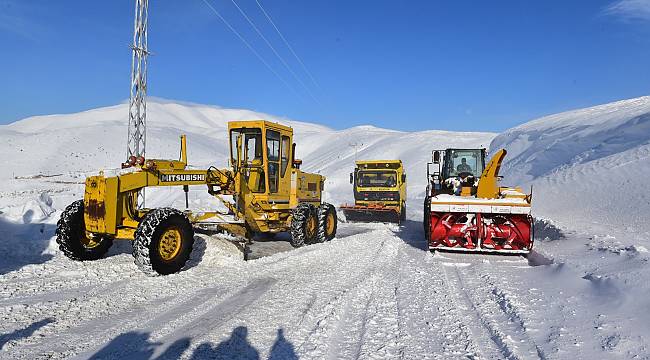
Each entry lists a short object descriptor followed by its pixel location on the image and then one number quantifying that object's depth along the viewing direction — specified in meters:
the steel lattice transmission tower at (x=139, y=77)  16.42
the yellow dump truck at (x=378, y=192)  17.05
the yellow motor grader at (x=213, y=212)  6.83
